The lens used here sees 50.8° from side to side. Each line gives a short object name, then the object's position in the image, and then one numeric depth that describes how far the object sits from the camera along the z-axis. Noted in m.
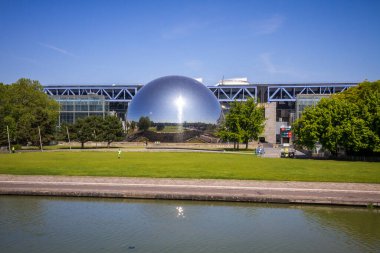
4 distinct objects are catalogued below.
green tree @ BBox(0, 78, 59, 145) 61.09
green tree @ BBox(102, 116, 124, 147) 68.38
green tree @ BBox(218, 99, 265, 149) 59.00
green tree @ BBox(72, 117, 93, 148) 66.12
